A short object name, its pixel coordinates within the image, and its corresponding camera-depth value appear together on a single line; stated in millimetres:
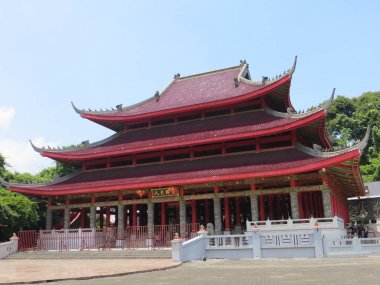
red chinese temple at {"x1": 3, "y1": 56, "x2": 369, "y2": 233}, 23312
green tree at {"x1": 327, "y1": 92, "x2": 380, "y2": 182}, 56428
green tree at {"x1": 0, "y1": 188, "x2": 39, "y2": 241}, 27797
